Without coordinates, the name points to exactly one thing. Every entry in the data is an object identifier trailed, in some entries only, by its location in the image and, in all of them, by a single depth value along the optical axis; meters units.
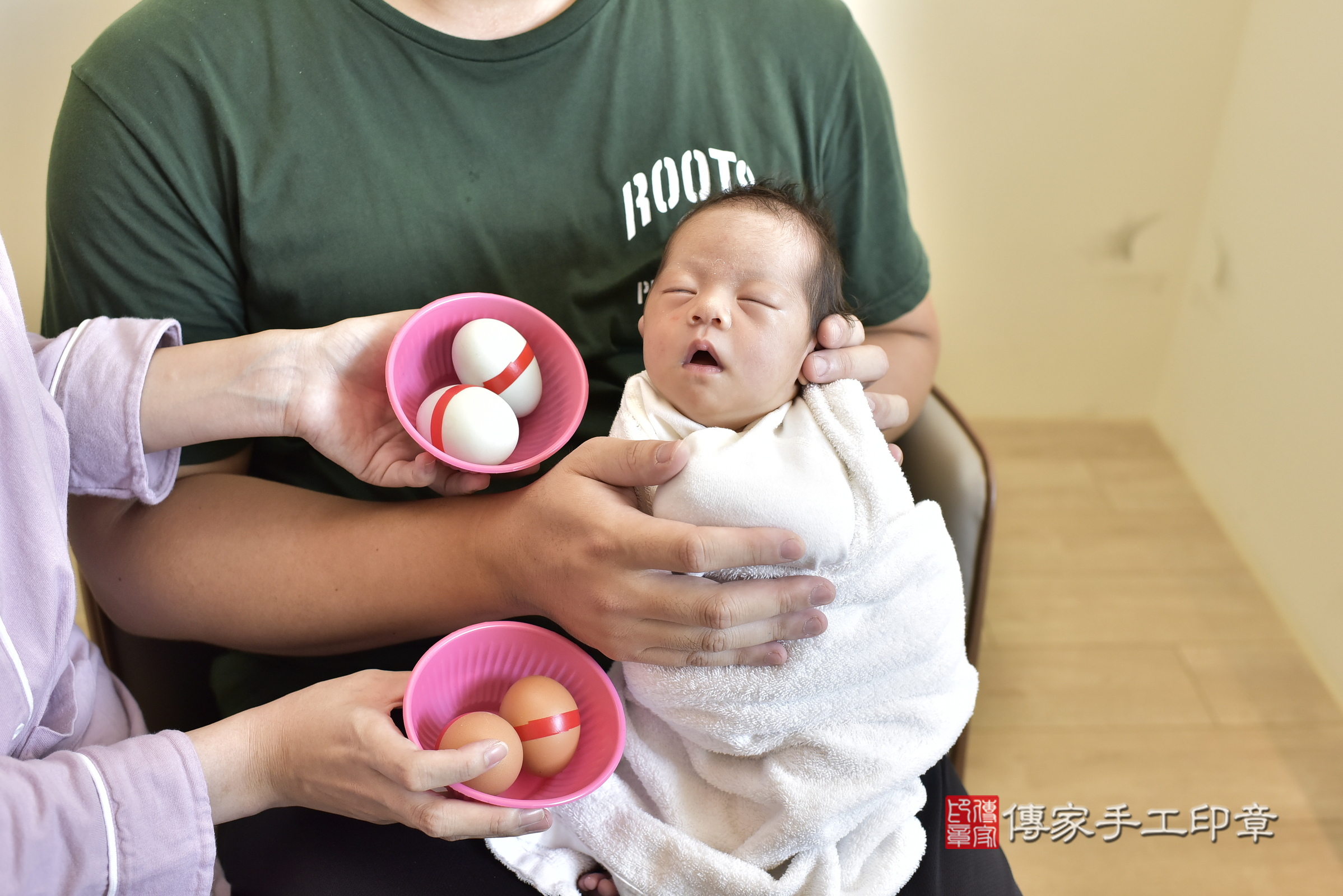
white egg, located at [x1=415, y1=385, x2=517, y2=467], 0.93
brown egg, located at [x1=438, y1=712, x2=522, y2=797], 0.86
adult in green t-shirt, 0.93
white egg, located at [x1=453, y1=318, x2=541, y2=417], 0.97
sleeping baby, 0.90
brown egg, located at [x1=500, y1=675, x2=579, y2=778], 0.88
